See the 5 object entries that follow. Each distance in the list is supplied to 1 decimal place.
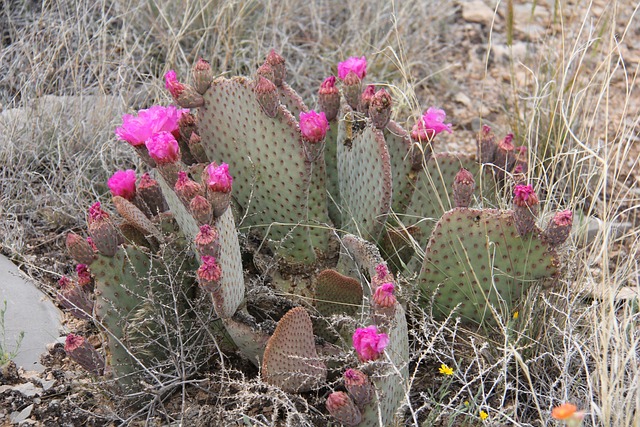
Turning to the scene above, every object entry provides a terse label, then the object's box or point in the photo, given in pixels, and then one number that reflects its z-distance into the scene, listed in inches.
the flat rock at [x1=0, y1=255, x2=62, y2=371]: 96.2
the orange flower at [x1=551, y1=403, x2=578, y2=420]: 53.4
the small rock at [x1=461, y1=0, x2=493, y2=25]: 178.9
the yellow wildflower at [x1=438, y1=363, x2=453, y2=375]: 83.0
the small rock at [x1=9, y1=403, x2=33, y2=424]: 87.9
